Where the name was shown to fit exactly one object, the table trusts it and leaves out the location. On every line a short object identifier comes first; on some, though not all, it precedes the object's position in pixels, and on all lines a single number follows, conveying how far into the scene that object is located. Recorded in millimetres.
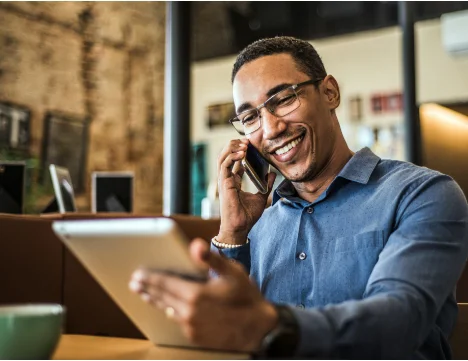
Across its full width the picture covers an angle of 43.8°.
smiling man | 734
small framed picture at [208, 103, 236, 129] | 6898
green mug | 917
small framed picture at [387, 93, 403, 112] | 5660
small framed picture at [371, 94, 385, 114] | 5809
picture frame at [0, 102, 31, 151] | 4359
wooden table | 998
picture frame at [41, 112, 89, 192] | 4703
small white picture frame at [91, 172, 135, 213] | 2557
